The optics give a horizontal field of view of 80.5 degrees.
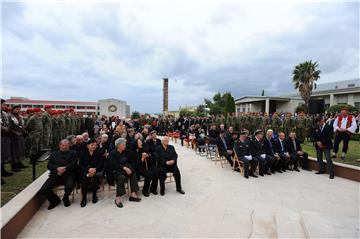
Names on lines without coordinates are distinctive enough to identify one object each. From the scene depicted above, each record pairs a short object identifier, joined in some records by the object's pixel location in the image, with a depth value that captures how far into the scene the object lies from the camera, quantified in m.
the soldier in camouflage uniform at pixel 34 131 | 6.31
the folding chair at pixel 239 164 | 6.19
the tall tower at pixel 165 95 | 51.02
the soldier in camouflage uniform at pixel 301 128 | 11.58
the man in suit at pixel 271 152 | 6.35
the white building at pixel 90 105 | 41.06
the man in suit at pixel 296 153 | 6.73
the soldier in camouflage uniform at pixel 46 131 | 6.93
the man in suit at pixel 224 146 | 6.80
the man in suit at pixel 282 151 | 6.50
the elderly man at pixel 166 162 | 4.66
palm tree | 29.58
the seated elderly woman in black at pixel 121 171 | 4.14
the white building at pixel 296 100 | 27.19
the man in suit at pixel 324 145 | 5.90
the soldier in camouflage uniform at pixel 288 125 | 11.41
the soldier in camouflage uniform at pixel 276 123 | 11.49
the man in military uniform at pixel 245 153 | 5.98
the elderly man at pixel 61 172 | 3.90
